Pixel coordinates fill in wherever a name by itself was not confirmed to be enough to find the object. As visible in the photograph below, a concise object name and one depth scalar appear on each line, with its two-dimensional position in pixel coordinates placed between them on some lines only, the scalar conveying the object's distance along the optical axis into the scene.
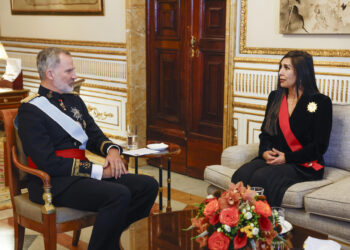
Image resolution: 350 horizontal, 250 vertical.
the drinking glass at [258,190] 2.02
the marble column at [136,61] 4.77
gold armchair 2.48
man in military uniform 2.52
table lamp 5.53
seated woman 2.97
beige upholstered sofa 2.65
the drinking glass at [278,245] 1.86
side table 3.08
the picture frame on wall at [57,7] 5.25
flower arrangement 1.69
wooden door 4.34
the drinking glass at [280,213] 2.01
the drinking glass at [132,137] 3.28
